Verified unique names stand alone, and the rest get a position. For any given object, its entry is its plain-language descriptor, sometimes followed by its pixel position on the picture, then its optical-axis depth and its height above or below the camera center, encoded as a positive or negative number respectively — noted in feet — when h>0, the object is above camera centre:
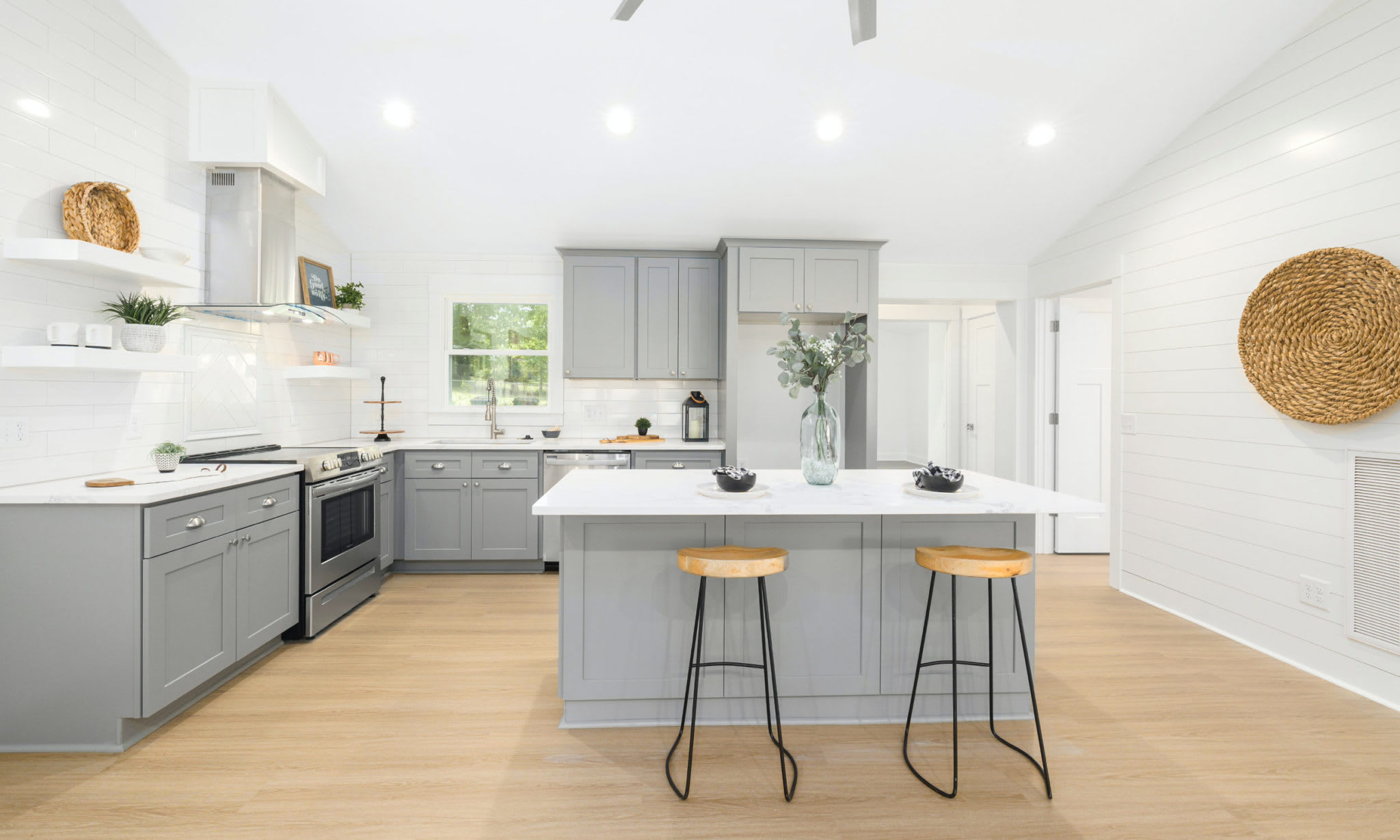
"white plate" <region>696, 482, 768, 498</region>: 7.89 -0.83
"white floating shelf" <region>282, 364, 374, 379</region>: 14.14 +1.05
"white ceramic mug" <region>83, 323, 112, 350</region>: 8.62 +1.09
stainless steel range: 11.53 -2.03
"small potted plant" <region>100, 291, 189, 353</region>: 9.31 +1.46
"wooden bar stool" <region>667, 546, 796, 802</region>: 7.11 -1.57
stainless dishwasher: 15.80 -0.93
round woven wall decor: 9.16 +1.40
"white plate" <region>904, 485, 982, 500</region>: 8.08 -0.83
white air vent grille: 9.20 -1.74
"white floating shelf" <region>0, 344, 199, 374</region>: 8.17 +0.77
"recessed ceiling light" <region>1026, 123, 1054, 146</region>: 12.78 +5.71
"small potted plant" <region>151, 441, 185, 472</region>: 9.20 -0.52
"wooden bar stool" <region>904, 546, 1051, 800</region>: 7.15 -1.53
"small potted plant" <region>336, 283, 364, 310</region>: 16.12 +3.02
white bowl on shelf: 9.71 +2.45
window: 17.89 +1.84
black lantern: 17.15 +0.14
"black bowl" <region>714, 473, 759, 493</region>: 8.02 -0.72
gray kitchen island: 8.34 -2.42
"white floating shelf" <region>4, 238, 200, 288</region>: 8.21 +2.10
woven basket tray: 8.93 +2.84
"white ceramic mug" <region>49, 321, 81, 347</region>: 8.34 +1.07
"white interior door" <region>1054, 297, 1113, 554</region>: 17.12 +0.89
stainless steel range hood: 11.82 +3.13
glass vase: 9.02 -0.23
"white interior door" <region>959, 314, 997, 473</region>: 19.26 +0.92
